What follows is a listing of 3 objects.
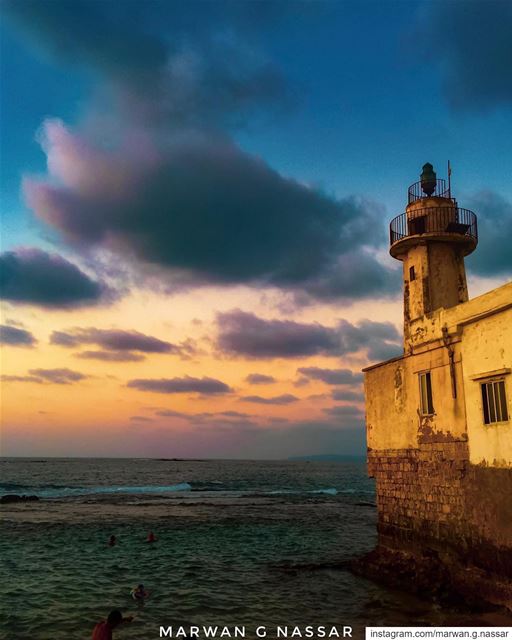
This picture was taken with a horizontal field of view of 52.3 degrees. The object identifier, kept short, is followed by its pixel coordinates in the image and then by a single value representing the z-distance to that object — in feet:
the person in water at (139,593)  53.99
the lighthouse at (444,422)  45.29
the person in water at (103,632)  35.32
